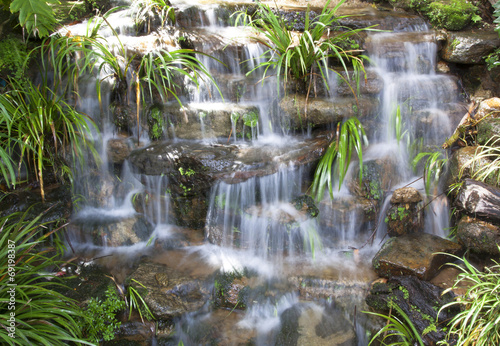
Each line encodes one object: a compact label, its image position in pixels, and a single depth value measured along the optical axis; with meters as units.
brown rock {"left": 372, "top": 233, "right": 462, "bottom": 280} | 3.20
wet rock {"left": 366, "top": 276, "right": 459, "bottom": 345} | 2.79
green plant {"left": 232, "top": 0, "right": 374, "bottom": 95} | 4.00
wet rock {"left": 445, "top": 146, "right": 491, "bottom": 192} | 3.65
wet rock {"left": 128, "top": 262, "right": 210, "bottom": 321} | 3.12
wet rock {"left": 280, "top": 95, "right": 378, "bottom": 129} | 4.33
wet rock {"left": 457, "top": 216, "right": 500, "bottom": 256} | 3.24
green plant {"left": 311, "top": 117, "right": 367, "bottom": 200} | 3.80
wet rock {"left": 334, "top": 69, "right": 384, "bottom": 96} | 4.61
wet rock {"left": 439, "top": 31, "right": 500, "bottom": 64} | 4.95
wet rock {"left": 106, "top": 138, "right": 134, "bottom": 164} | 4.32
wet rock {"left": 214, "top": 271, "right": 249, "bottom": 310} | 3.32
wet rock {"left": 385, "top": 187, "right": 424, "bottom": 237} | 3.74
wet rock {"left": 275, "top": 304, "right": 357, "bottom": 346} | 2.98
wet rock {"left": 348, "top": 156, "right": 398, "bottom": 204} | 3.97
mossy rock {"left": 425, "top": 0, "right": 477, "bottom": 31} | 5.41
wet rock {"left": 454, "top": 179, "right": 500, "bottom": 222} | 3.27
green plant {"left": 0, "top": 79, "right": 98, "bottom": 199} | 3.54
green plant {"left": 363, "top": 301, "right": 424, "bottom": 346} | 2.67
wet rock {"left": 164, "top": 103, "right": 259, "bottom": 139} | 4.46
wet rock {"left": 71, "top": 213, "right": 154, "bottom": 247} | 3.97
